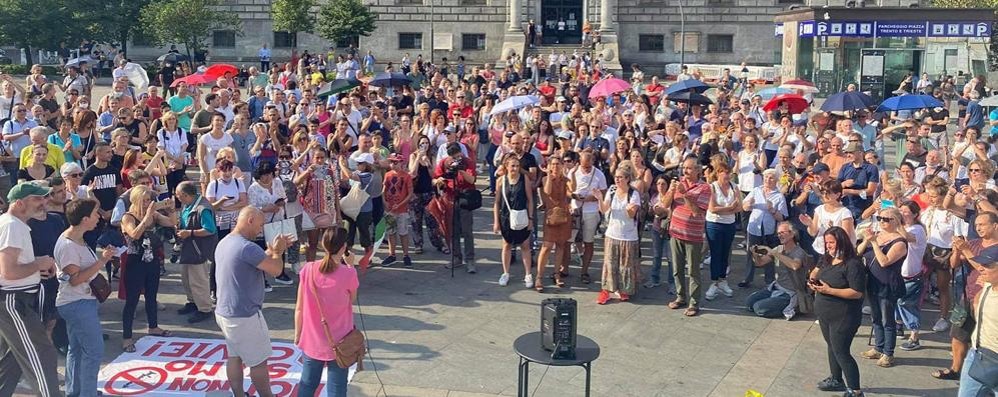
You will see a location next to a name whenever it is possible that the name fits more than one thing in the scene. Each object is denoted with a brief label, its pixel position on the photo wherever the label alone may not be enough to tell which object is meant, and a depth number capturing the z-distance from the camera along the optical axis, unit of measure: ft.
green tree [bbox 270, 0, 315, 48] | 135.33
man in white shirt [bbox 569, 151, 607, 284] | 38.29
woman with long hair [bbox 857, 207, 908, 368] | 29.58
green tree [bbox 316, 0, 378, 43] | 135.44
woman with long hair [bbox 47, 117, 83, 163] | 42.24
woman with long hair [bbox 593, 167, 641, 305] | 35.86
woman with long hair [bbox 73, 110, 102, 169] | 42.63
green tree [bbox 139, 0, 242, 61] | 127.85
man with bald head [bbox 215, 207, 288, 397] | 23.99
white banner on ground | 27.99
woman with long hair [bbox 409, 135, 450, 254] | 41.68
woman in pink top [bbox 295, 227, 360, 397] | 23.16
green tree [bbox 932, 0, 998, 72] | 126.66
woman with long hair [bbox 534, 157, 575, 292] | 37.60
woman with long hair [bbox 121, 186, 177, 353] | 30.68
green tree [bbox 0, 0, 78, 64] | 131.75
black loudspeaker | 22.81
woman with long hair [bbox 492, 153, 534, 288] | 37.63
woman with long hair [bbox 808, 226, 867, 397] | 26.40
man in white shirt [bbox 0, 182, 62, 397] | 23.88
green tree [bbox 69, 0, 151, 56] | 136.56
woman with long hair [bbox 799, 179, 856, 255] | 33.22
